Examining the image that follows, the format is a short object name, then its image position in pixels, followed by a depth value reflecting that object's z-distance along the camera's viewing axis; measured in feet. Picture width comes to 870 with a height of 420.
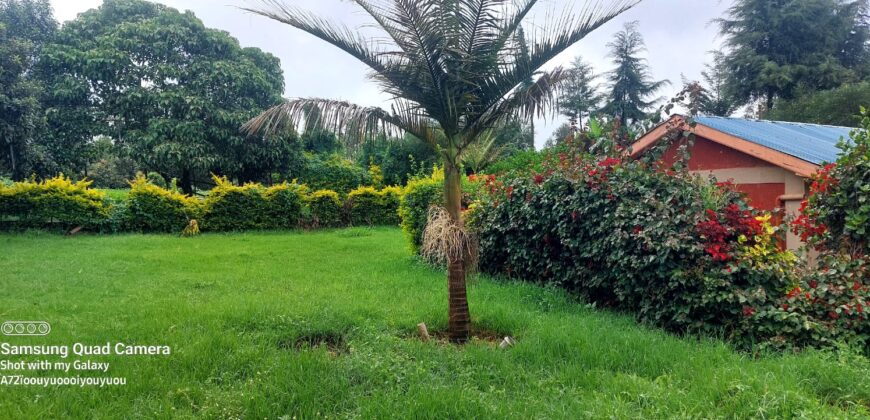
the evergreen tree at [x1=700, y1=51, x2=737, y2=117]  65.06
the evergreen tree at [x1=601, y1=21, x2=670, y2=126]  79.00
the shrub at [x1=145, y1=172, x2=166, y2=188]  62.34
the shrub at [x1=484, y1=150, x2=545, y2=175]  35.37
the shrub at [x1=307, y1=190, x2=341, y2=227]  48.06
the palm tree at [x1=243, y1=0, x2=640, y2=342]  12.61
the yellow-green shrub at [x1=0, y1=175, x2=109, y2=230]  36.17
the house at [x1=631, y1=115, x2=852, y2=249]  19.77
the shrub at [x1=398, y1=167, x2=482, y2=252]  26.50
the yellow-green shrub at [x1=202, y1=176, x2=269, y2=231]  43.32
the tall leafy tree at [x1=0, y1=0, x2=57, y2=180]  37.88
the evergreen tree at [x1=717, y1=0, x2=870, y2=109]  58.34
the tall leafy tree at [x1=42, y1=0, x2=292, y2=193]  49.75
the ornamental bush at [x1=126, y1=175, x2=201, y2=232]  40.88
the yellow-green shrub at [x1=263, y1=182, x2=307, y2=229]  45.37
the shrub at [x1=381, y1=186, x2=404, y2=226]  51.60
